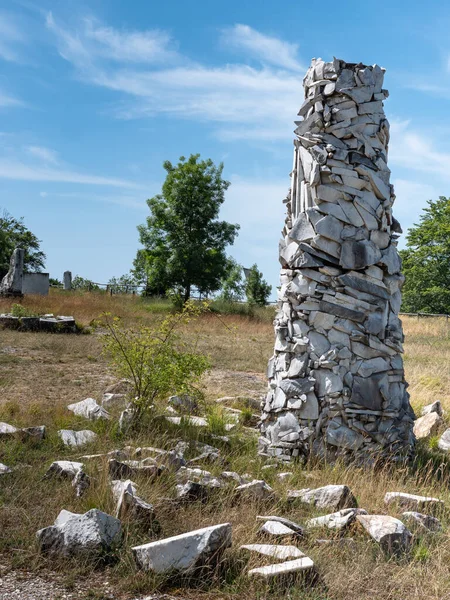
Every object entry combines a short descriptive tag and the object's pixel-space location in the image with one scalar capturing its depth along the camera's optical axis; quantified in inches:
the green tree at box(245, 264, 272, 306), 1347.2
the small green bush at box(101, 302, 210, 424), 308.5
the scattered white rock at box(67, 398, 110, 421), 312.3
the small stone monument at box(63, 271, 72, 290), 1451.8
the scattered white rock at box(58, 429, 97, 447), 271.1
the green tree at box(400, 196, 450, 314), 1609.3
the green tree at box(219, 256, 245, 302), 1365.7
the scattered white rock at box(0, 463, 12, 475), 222.1
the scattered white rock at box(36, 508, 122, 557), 164.7
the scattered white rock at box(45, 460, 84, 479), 219.1
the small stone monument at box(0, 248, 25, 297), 975.6
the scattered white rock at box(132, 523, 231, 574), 154.3
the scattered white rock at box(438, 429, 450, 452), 324.2
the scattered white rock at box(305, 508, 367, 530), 185.2
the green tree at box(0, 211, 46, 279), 1683.1
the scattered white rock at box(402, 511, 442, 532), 194.1
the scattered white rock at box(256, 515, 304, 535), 178.2
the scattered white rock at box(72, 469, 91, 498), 200.7
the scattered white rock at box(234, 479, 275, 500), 204.7
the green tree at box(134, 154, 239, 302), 1244.5
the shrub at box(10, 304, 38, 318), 711.1
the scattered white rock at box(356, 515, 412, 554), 175.3
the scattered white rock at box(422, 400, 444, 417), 390.9
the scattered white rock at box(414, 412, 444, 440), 350.3
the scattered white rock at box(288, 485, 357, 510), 206.8
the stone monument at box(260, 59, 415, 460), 272.7
